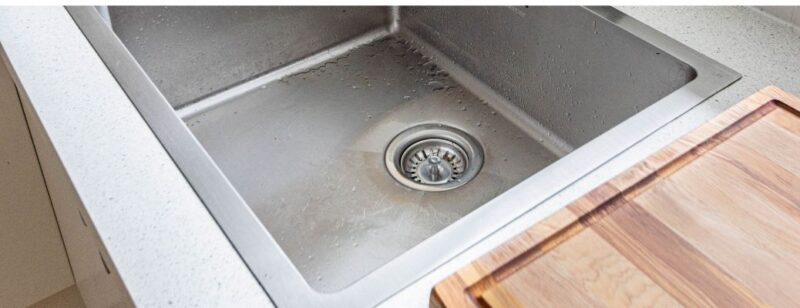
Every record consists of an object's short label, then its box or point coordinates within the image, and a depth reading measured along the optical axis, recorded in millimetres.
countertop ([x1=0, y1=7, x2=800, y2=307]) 522
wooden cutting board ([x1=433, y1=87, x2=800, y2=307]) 464
